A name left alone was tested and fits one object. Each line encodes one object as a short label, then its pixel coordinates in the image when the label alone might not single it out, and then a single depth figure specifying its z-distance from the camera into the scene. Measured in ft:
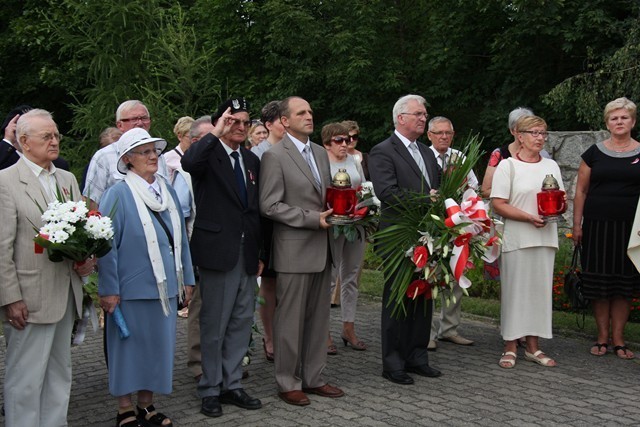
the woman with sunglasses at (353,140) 29.19
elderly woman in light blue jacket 18.79
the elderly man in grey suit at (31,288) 17.25
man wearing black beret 20.66
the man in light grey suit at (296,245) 21.57
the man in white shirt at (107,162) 22.54
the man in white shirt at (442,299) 27.07
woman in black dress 26.94
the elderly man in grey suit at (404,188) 23.76
